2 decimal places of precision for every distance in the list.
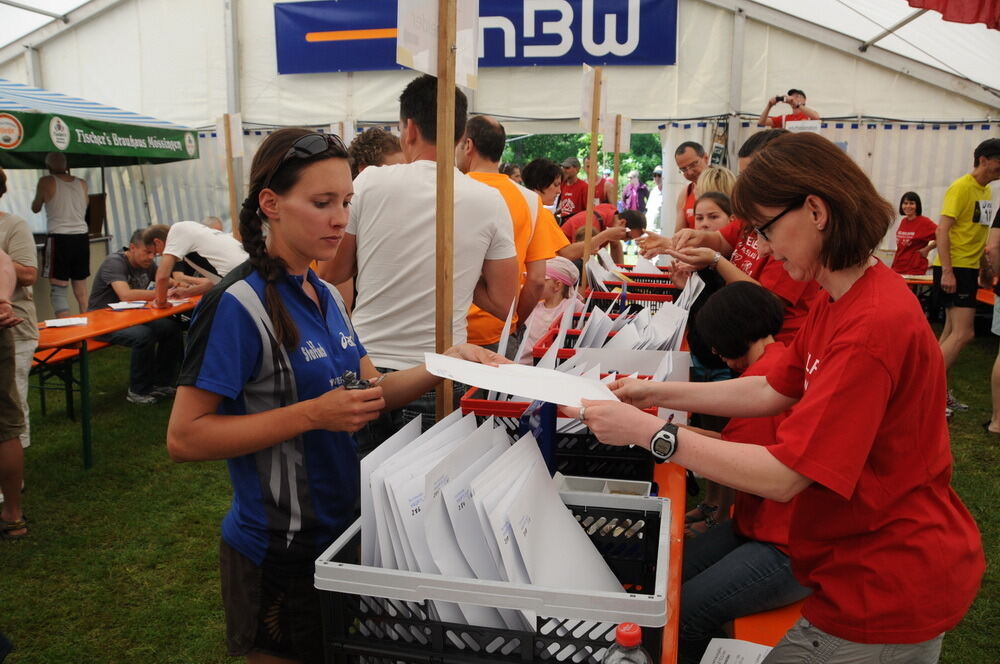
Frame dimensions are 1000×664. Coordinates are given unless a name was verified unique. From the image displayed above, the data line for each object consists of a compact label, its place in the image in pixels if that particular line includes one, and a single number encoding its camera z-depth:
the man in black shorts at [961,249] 5.43
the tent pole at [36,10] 9.88
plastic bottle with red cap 0.94
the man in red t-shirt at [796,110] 7.46
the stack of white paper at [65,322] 4.70
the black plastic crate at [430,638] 1.02
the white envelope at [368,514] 1.12
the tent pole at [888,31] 7.92
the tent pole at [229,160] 6.31
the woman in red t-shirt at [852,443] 1.16
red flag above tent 3.55
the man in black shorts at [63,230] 7.45
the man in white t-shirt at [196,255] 5.19
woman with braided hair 1.29
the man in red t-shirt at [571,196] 7.60
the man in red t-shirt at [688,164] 5.46
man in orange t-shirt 3.10
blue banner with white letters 9.91
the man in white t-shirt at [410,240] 2.24
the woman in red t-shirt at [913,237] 8.47
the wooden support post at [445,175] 1.56
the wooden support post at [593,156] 3.64
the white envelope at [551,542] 1.10
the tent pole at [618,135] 5.59
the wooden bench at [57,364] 4.30
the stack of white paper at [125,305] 5.43
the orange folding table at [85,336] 4.20
